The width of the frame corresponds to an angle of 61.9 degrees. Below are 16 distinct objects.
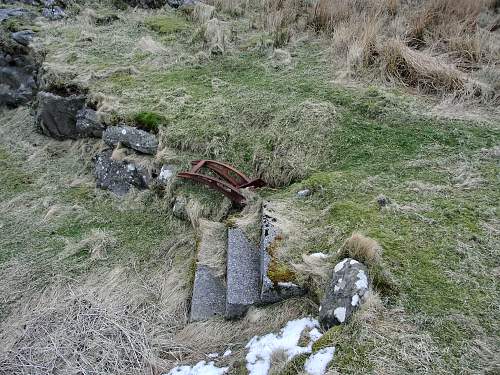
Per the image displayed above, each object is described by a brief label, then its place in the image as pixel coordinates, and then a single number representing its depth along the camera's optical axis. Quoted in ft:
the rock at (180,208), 14.40
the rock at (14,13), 28.96
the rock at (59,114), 20.10
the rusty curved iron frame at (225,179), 13.98
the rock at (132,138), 16.66
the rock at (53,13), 29.58
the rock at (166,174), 15.38
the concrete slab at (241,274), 10.15
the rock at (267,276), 9.84
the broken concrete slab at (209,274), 10.78
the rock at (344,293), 8.42
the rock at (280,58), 20.15
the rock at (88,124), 18.83
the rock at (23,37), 25.66
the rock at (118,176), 16.33
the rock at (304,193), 12.85
